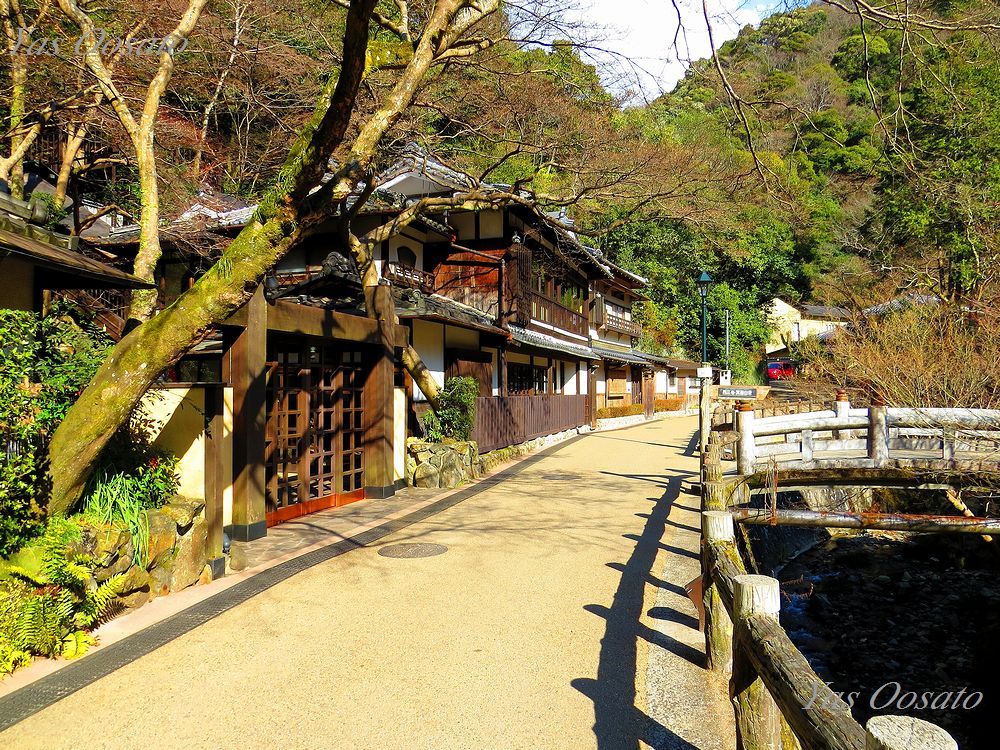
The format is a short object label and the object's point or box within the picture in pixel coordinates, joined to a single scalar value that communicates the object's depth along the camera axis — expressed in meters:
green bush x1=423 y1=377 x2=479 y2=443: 12.98
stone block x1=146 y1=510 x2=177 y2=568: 5.56
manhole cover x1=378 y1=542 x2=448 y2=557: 7.42
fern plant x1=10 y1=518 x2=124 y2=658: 4.30
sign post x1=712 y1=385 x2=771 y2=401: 11.14
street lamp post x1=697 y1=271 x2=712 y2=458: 13.18
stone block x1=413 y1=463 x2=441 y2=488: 11.89
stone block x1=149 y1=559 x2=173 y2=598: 5.62
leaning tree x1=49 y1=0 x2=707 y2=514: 5.07
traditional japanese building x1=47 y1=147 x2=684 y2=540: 7.38
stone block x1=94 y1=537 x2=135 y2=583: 4.95
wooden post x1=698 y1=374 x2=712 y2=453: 13.38
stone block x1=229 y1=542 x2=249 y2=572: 6.58
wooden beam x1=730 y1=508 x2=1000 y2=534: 8.38
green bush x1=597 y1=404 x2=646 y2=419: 28.77
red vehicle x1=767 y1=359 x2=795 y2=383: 40.42
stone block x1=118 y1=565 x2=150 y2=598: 5.20
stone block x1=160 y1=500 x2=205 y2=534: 5.74
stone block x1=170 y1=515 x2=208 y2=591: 5.84
